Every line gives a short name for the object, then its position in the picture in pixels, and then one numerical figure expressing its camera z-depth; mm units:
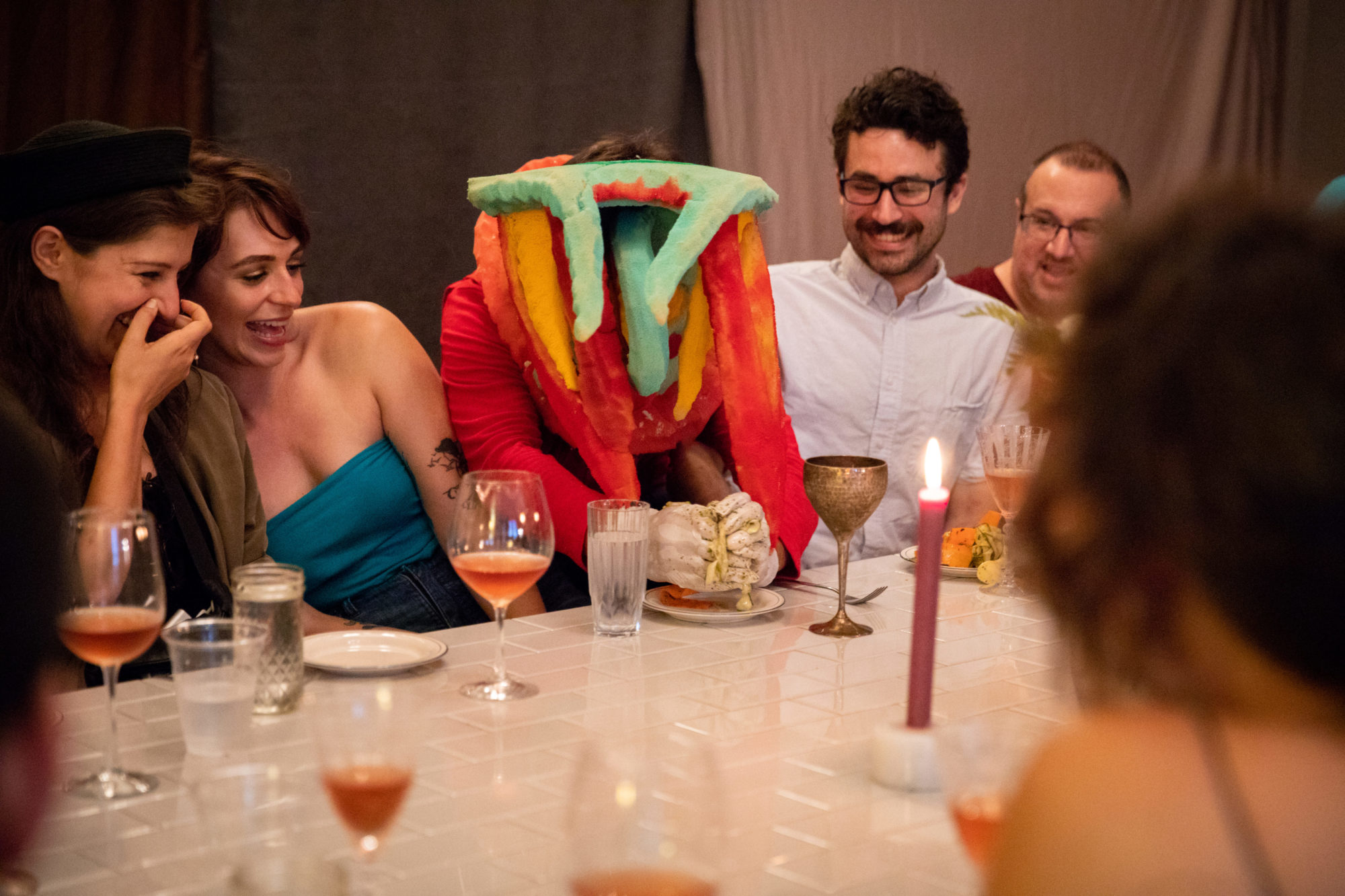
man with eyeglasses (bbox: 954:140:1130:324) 2967
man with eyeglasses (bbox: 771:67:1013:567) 2785
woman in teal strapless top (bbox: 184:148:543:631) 2135
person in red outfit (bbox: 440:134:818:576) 2061
